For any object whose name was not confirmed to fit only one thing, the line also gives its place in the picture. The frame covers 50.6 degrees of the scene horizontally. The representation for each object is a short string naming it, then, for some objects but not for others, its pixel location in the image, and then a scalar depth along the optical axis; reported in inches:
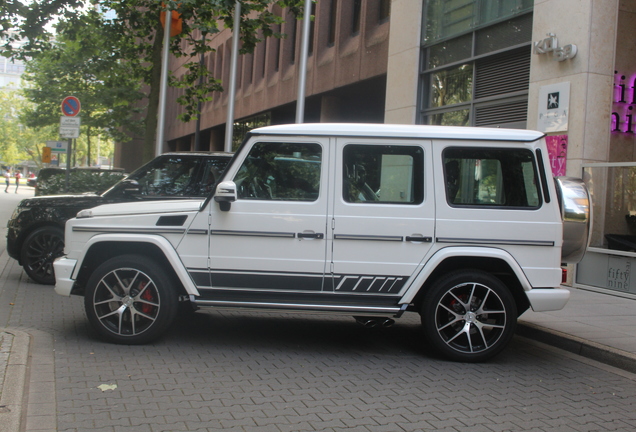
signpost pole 599.9
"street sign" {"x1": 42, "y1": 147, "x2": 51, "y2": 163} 1165.1
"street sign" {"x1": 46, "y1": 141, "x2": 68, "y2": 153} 1053.8
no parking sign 622.5
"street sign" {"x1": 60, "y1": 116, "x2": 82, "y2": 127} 621.6
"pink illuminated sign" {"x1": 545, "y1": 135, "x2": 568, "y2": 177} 430.3
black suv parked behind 346.3
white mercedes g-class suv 233.1
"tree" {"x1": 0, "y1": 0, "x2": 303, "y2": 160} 698.2
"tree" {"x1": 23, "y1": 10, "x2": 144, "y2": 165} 1320.1
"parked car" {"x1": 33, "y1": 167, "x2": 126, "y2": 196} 675.4
